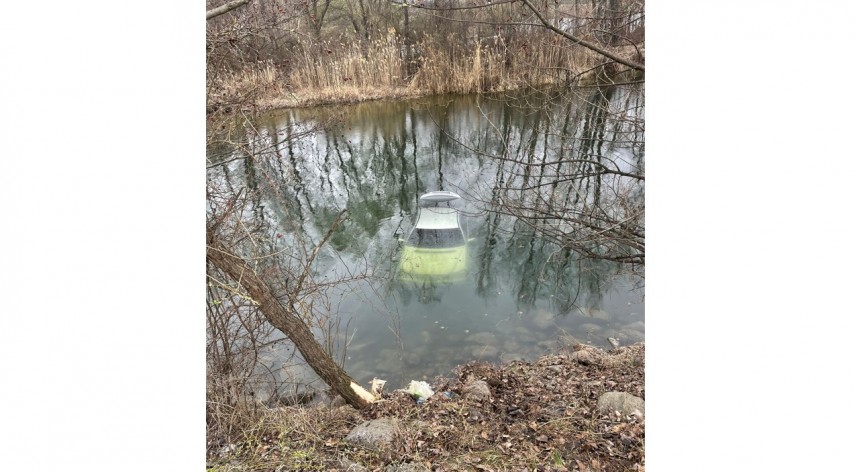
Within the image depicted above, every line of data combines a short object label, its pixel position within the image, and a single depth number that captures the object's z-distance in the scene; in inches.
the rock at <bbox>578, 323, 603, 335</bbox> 162.1
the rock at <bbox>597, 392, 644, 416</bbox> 100.2
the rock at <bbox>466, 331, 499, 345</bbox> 157.8
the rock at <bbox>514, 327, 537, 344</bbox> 159.5
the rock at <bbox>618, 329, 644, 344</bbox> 155.6
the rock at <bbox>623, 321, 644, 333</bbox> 159.8
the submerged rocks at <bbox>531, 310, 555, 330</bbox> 166.6
